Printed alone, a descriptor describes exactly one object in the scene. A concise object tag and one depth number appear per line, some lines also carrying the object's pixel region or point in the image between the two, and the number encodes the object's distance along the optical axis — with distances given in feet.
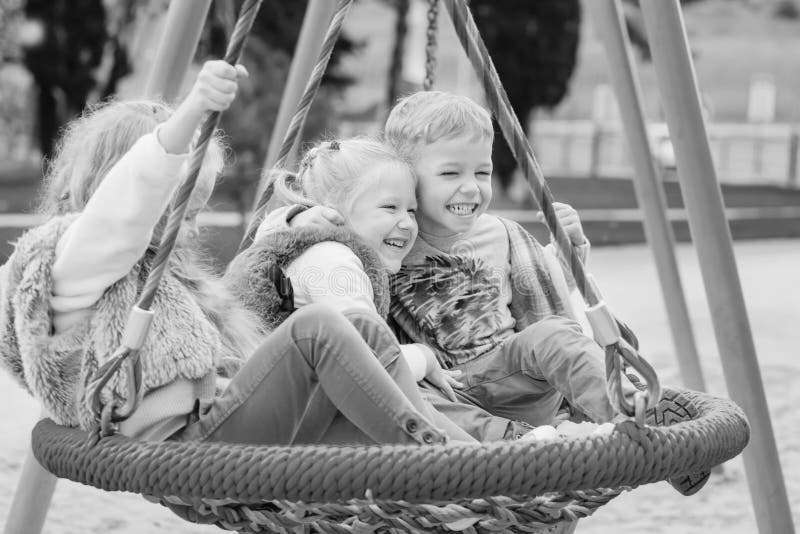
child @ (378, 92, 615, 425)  7.36
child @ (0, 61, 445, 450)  5.69
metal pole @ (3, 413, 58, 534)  8.12
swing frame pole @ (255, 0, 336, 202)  11.47
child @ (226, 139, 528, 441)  6.79
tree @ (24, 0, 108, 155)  42.93
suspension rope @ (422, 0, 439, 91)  9.16
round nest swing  5.03
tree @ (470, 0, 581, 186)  47.16
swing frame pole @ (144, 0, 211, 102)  9.05
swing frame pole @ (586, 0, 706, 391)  11.89
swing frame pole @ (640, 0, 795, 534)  8.21
